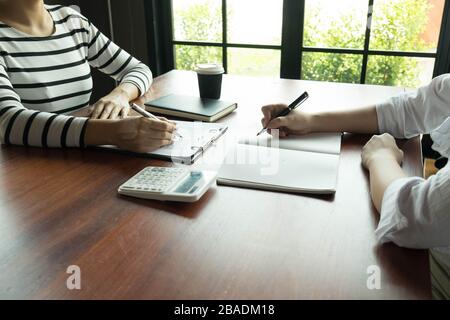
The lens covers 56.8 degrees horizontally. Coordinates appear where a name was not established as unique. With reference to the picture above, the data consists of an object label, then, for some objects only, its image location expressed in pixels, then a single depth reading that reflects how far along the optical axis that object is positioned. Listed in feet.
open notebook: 2.50
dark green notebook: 3.75
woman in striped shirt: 3.11
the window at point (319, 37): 7.52
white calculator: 2.35
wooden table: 1.71
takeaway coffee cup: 4.18
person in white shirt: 1.96
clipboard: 2.93
